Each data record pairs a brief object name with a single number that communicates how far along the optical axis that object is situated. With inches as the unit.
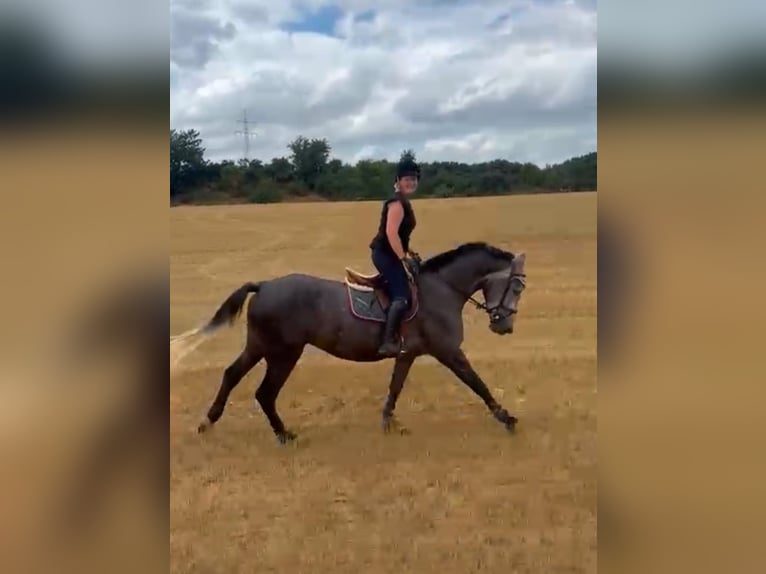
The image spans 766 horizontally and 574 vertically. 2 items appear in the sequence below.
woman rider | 135.5
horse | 150.0
